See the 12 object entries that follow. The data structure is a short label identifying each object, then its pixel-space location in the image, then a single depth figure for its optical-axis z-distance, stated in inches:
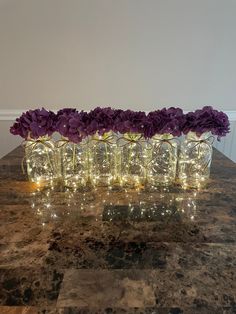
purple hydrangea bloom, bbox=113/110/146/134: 38.5
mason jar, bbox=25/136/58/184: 43.0
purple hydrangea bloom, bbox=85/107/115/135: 38.5
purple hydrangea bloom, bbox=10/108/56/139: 38.6
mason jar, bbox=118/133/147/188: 42.6
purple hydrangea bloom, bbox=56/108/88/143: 38.1
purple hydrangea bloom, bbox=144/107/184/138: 38.4
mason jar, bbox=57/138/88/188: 43.8
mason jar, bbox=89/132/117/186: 43.1
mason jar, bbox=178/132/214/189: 43.4
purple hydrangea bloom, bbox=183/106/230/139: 39.7
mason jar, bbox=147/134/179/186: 43.0
